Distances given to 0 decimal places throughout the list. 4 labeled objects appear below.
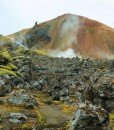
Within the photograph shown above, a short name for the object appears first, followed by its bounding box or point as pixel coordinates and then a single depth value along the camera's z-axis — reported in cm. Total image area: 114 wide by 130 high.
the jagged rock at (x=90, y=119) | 1080
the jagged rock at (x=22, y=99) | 1724
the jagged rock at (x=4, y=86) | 2024
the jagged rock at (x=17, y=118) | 1379
